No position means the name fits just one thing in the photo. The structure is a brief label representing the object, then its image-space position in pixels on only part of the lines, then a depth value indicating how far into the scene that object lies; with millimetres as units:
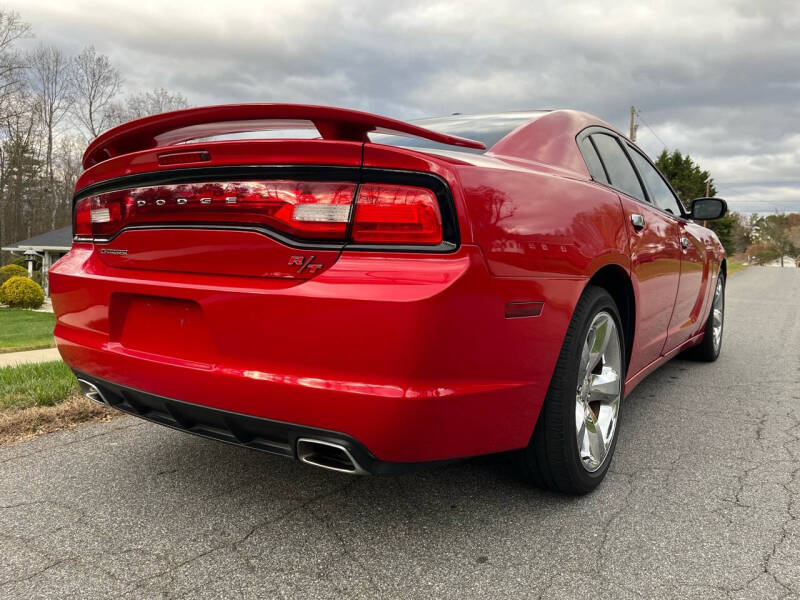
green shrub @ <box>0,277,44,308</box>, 24031
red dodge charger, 1672
